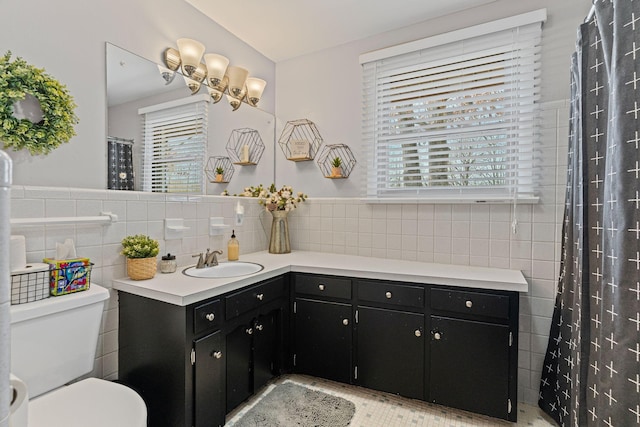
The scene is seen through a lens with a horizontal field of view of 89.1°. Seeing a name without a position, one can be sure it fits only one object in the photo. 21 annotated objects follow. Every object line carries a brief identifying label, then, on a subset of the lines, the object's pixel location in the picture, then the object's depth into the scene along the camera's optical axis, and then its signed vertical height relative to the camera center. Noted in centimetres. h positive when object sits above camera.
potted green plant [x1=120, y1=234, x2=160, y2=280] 167 -25
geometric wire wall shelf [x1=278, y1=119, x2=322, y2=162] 281 +62
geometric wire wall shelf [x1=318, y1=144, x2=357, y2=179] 265 +41
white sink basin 200 -39
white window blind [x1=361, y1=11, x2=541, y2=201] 205 +64
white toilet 116 -63
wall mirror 176 +64
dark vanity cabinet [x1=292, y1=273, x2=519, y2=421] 172 -75
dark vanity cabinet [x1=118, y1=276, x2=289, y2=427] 149 -72
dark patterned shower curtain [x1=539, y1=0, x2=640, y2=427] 109 -6
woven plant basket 167 -30
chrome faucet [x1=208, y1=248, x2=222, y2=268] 206 -31
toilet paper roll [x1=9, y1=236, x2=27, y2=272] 125 -17
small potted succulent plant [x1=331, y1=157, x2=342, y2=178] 264 +35
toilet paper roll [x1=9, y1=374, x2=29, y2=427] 40 -25
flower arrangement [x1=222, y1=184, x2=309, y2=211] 261 +11
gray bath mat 178 -115
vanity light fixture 210 +98
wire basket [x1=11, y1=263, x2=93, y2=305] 123 -30
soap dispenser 230 -28
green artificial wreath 130 +43
